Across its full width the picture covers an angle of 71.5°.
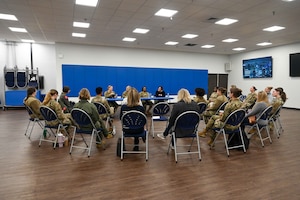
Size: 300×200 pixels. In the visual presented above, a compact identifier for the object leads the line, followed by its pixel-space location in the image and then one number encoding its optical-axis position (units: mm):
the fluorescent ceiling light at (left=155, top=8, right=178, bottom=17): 5848
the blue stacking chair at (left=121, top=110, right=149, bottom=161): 3285
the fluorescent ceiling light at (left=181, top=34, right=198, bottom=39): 8828
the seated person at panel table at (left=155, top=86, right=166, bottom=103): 8938
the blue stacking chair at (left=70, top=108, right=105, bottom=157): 3488
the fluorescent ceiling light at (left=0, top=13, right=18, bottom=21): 6352
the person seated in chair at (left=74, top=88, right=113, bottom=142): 3701
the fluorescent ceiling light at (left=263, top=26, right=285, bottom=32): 7569
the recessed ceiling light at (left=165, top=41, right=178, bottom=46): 10562
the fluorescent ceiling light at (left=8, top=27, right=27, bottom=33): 7898
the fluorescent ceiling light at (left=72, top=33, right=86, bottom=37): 8729
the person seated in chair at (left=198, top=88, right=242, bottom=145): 3752
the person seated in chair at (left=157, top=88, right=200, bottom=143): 3432
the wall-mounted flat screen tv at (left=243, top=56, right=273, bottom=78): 11703
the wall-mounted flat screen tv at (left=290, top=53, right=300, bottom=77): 10203
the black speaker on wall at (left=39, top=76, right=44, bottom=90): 10875
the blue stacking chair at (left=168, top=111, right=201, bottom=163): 3293
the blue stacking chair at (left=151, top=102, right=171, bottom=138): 5281
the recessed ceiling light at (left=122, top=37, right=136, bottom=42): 9461
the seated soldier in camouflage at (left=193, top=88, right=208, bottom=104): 4677
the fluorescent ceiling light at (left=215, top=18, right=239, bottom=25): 6668
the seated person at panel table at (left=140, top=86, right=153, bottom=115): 8641
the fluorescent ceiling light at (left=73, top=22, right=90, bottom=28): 7121
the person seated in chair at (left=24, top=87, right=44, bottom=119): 4484
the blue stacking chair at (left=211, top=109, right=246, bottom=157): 3557
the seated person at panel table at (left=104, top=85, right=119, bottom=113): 7465
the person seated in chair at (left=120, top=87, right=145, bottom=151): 3500
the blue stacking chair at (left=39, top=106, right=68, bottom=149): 3891
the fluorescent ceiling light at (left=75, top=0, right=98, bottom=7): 5211
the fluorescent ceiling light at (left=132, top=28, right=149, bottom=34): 7906
